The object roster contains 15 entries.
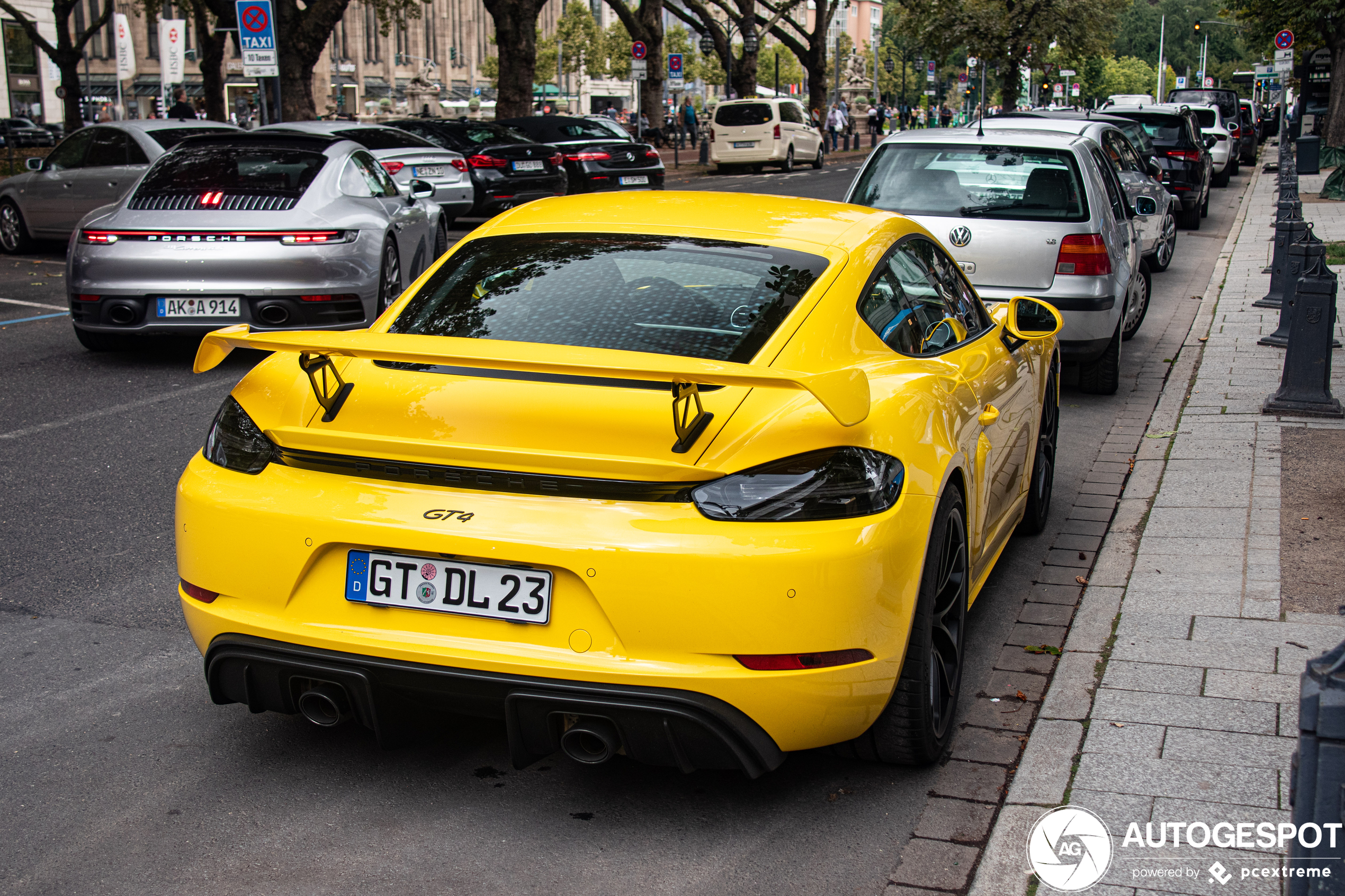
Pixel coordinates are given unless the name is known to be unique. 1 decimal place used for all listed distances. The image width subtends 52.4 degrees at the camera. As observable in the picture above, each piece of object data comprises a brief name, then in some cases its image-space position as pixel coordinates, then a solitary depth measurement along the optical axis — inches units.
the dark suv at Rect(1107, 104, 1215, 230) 831.1
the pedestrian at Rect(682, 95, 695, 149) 2294.9
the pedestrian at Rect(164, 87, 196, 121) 1451.8
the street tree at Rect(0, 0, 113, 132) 1310.3
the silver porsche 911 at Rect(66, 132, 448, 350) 356.8
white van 1485.0
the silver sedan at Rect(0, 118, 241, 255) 584.1
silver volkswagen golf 329.4
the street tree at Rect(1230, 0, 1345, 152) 1180.5
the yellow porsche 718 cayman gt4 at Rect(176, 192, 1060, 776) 115.6
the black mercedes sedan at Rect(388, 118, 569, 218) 823.1
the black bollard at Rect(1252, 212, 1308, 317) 416.8
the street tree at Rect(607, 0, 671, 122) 1718.8
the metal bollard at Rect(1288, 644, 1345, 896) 77.4
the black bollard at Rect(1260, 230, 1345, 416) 301.9
